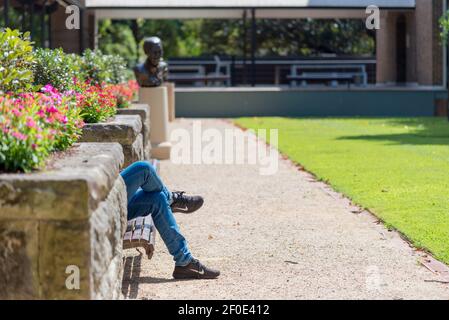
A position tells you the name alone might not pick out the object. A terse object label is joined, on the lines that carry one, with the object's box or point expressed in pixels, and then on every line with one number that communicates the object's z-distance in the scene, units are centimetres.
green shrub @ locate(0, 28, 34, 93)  744
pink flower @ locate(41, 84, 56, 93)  736
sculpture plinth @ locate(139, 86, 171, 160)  1638
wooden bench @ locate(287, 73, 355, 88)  3160
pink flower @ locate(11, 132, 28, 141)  523
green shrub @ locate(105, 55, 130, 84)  1802
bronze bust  1610
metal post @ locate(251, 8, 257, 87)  2988
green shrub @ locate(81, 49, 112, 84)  1567
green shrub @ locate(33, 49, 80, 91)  1104
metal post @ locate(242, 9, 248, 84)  3203
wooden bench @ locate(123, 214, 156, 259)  695
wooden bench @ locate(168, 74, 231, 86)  3120
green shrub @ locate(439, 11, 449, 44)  2237
